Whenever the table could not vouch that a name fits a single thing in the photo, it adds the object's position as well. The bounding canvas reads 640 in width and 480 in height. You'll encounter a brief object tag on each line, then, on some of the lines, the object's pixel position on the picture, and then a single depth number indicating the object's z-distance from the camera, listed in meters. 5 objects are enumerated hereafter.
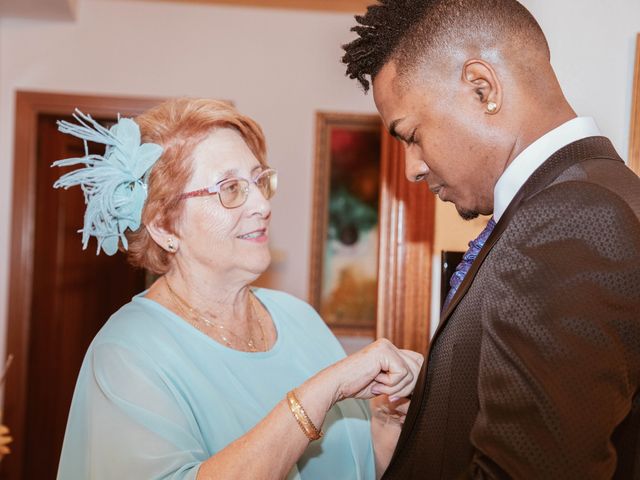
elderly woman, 1.42
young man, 0.86
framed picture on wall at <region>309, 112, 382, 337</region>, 4.55
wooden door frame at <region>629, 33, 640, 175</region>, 1.66
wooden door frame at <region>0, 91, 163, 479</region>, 4.32
